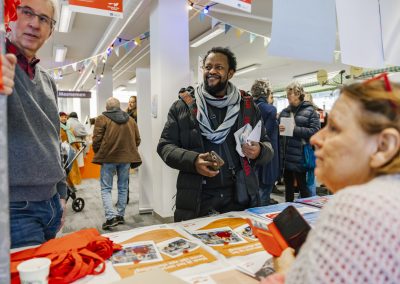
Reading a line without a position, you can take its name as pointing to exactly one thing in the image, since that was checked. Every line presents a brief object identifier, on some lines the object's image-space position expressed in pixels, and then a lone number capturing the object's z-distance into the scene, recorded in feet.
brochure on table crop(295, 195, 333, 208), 6.18
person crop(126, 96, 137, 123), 17.72
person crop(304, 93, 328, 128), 14.16
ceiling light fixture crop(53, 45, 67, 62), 27.84
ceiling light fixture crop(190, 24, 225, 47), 22.16
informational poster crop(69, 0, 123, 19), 10.23
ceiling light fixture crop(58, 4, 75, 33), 18.88
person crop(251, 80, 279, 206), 12.24
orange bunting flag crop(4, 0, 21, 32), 2.55
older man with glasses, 4.06
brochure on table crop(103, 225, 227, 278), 3.62
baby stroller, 15.71
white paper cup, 2.91
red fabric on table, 3.34
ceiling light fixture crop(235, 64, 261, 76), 37.56
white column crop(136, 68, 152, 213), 15.23
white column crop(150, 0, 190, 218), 13.83
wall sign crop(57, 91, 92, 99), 37.30
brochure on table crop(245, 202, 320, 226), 5.35
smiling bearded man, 5.78
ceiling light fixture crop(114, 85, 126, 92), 58.87
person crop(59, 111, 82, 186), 19.13
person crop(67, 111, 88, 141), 22.64
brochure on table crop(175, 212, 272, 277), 3.78
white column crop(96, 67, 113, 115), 36.58
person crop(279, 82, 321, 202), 13.10
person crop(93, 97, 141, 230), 13.76
